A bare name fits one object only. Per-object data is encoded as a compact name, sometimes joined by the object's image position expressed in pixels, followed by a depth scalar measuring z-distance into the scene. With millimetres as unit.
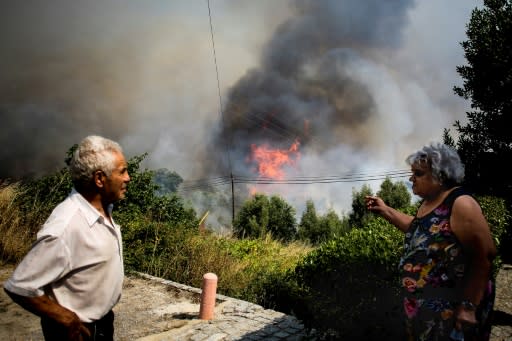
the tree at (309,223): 33438
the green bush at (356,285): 3332
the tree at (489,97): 8930
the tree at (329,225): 31945
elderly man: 1532
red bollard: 4484
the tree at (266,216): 31750
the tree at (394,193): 28906
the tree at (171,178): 73712
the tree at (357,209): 28797
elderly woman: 1894
